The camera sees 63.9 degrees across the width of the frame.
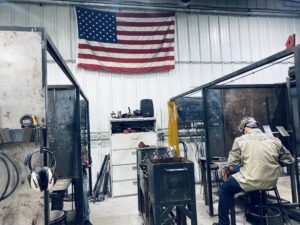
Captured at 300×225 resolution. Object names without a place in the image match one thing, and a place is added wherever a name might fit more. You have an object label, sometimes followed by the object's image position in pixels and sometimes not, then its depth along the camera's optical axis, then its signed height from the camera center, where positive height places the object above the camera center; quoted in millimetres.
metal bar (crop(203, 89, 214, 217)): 3629 -678
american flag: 5285 +2038
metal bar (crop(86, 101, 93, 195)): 4806 -752
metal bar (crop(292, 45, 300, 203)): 1911 +466
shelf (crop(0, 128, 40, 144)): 1422 -5
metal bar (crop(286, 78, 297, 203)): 3131 -506
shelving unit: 4863 -520
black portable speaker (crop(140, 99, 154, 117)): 5141 +460
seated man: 2586 -417
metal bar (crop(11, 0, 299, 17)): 5344 +2938
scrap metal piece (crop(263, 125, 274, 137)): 4122 -74
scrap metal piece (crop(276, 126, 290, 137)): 3621 -118
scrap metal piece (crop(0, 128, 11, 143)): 1406 +0
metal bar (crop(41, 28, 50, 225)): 1479 +22
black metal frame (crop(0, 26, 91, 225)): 1486 +606
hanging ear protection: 1328 -243
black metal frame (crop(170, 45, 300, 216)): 1933 +592
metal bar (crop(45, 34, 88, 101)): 1663 +608
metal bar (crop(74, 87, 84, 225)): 3031 -610
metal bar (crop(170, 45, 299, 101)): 2049 +613
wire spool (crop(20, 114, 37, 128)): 1448 +80
